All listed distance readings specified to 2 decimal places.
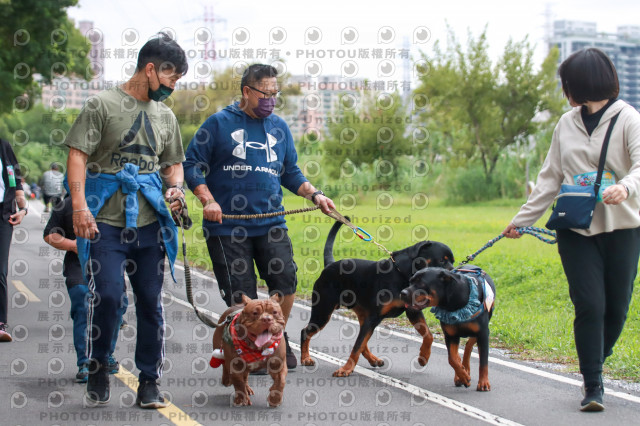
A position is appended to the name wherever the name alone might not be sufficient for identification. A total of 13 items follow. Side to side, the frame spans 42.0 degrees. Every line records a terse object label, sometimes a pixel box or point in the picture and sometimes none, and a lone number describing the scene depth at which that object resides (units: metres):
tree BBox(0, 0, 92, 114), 21.89
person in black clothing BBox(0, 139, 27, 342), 8.27
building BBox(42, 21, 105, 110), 24.44
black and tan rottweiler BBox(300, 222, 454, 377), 6.29
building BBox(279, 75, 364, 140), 37.12
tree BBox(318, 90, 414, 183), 35.03
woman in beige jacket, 5.25
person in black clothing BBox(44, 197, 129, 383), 6.41
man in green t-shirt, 5.25
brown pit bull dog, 5.21
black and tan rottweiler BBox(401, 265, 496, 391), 5.73
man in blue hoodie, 6.42
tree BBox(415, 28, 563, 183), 37.66
